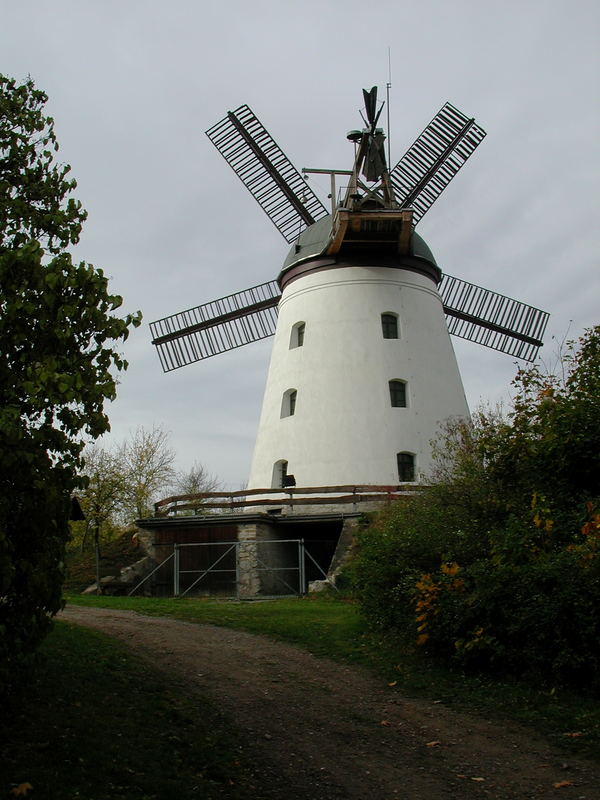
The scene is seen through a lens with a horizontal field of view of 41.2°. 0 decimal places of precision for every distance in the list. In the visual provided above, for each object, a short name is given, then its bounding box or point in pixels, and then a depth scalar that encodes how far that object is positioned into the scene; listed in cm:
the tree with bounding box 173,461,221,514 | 4897
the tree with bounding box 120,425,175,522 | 3475
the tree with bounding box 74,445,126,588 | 2578
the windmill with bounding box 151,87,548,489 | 2236
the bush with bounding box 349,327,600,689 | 925
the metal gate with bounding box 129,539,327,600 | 2045
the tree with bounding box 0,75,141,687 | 622
